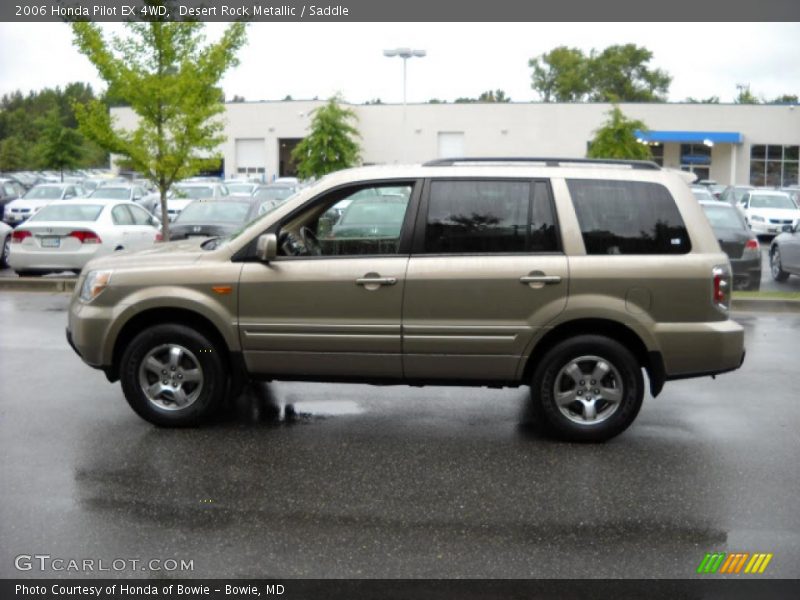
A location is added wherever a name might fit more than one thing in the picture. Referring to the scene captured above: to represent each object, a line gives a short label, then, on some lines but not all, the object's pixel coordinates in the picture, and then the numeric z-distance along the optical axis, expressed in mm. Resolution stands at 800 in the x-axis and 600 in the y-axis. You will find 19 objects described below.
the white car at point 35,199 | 30062
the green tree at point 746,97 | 114881
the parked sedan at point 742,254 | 16109
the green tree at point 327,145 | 38219
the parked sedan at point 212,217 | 18062
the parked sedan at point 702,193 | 25455
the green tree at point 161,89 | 18062
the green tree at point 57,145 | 54938
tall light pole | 39531
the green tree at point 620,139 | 37906
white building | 59375
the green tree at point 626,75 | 99875
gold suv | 6863
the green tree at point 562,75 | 100500
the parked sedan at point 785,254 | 17609
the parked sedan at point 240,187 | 37938
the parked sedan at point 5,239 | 19469
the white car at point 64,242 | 15766
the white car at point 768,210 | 30703
